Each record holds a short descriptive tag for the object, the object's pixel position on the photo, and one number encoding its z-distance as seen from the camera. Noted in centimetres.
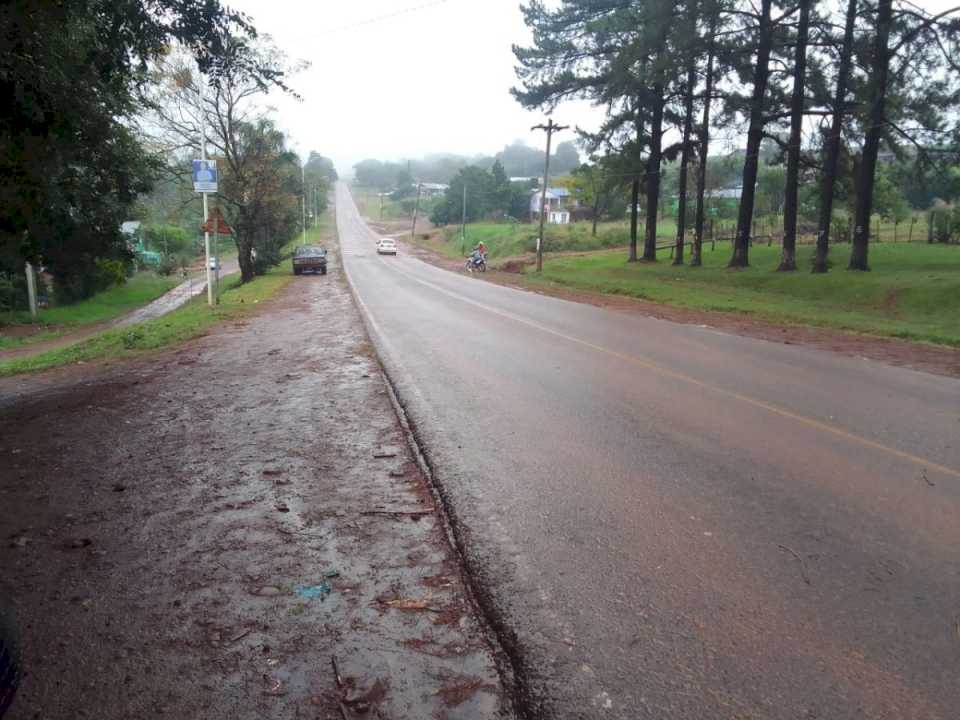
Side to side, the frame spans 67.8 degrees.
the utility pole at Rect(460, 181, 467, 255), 6639
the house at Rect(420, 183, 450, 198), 15468
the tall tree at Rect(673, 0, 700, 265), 3484
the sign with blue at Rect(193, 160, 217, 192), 1969
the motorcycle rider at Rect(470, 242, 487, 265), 3984
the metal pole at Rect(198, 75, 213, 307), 2191
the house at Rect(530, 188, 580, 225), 10125
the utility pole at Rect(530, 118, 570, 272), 3638
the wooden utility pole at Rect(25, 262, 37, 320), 3204
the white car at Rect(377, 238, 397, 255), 6154
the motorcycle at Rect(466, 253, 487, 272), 3994
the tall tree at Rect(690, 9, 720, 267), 3266
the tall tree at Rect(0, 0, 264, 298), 679
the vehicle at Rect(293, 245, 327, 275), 3766
